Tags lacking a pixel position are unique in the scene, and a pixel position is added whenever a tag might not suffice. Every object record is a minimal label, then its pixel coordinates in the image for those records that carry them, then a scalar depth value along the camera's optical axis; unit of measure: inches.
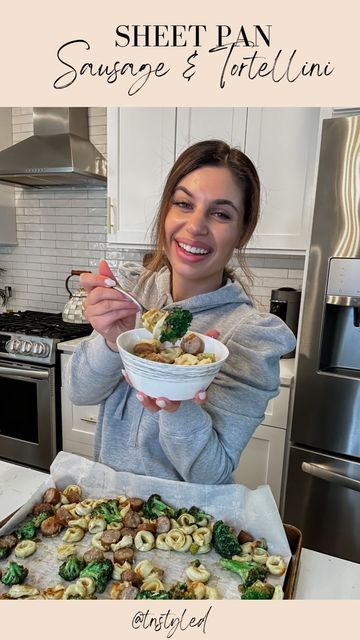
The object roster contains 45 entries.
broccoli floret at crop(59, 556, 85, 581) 24.2
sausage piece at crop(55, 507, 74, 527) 28.4
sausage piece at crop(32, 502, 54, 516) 29.2
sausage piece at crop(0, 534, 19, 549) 26.0
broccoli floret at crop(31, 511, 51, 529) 28.1
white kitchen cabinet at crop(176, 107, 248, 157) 69.0
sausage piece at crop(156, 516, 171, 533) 28.0
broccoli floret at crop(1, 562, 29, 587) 23.4
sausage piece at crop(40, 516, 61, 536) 27.6
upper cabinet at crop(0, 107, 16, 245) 98.5
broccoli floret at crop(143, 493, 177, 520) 29.2
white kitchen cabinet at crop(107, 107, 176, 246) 75.0
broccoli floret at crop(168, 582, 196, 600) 23.1
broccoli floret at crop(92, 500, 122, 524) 28.7
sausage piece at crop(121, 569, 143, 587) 23.9
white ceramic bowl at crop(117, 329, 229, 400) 21.0
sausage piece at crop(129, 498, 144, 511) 29.7
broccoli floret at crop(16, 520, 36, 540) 27.1
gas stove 77.4
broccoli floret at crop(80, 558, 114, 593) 23.7
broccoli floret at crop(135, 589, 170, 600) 22.9
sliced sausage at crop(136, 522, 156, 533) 27.9
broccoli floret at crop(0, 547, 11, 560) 25.4
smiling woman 29.1
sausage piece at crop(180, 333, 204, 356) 24.8
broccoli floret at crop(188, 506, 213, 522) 29.0
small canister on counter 71.2
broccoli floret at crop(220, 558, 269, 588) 24.3
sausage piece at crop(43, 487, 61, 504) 30.1
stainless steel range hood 82.4
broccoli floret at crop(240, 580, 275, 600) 22.9
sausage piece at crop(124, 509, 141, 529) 28.3
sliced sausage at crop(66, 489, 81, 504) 30.5
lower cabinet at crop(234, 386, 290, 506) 62.8
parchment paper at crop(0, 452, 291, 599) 25.1
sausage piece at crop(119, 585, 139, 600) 23.0
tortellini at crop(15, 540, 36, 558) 25.6
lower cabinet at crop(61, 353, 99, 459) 77.4
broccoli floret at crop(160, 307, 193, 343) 24.7
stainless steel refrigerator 53.6
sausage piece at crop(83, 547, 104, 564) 25.4
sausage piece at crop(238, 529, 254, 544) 27.6
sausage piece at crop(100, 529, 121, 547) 27.1
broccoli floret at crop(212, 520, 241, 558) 26.4
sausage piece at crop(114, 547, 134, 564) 25.7
